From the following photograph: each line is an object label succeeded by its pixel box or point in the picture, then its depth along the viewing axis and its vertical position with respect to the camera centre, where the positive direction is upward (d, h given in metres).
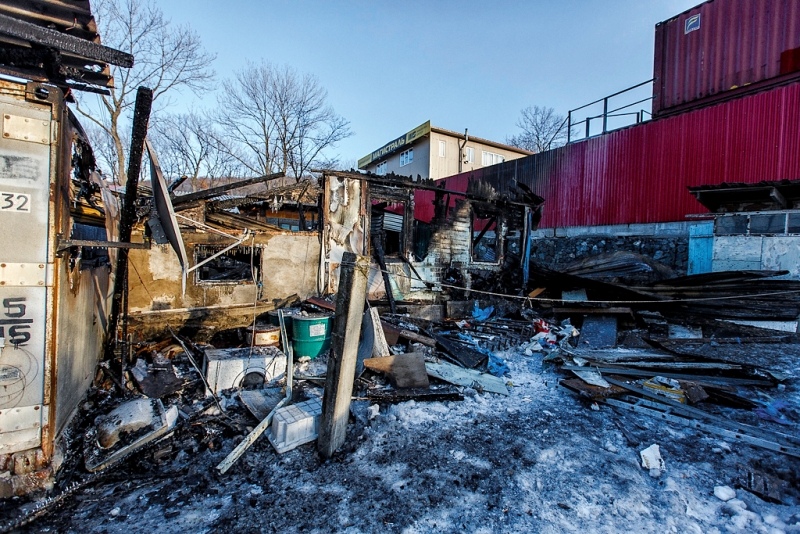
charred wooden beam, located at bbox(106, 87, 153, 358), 3.02 +0.64
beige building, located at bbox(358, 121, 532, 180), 25.94 +8.63
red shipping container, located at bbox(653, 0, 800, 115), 11.59 +7.96
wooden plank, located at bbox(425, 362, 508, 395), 5.32 -1.81
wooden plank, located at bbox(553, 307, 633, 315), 8.58 -1.11
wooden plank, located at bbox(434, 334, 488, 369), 6.20 -1.67
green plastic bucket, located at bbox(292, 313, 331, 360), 6.27 -1.36
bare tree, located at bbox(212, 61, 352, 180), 26.77 +8.76
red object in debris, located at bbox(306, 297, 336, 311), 7.13 -0.94
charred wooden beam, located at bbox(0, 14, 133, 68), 2.31 +1.48
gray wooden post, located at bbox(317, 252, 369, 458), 3.52 -0.88
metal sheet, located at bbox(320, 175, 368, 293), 8.23 +0.89
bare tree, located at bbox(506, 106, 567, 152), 35.59 +13.11
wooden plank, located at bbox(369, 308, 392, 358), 5.87 -1.38
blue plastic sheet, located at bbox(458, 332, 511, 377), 6.07 -1.82
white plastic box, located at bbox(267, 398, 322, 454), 3.60 -1.77
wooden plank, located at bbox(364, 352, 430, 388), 5.14 -1.62
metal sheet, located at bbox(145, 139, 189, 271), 3.36 +0.43
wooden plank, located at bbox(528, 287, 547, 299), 11.02 -0.87
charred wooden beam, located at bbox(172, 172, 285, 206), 6.89 +1.21
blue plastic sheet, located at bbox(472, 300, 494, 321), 10.09 -1.45
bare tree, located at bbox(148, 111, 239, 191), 27.39 +8.06
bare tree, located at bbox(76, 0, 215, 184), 18.89 +7.73
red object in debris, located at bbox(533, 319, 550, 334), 8.62 -1.52
